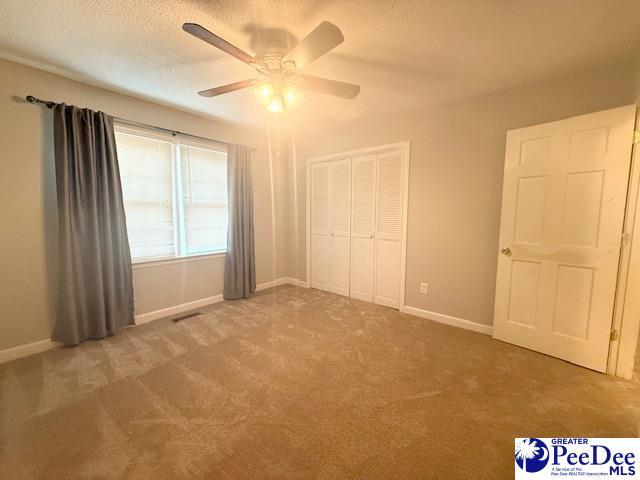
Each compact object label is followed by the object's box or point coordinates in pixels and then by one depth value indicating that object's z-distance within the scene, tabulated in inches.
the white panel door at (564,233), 80.1
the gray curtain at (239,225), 145.8
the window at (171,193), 114.6
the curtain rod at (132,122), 88.6
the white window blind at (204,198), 133.1
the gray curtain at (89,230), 94.2
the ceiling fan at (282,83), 64.1
